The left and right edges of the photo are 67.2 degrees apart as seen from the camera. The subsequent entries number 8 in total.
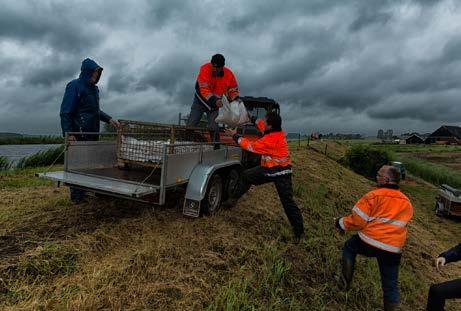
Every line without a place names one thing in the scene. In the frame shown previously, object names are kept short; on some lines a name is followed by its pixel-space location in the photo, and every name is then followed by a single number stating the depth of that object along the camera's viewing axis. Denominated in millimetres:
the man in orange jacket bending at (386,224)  3863
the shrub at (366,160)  23609
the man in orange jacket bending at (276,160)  5195
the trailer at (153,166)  4344
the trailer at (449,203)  13421
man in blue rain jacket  5473
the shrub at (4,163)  10938
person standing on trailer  6258
